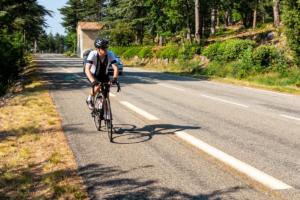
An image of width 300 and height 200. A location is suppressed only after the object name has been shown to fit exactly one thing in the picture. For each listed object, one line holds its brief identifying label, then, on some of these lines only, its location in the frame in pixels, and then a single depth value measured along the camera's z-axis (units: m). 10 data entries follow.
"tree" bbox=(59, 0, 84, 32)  111.00
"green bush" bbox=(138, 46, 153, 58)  46.57
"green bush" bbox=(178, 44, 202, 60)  33.94
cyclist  8.11
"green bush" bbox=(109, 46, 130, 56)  59.44
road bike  8.10
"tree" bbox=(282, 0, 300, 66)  20.12
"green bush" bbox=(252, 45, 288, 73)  23.81
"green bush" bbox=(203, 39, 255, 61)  26.92
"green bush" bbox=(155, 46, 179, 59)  38.08
